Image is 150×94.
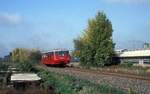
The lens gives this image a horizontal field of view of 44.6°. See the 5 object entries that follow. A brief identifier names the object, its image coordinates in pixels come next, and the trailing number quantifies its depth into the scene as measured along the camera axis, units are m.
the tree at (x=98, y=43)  30.85
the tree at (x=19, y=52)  63.14
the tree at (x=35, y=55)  54.67
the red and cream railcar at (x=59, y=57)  27.77
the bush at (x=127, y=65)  26.16
